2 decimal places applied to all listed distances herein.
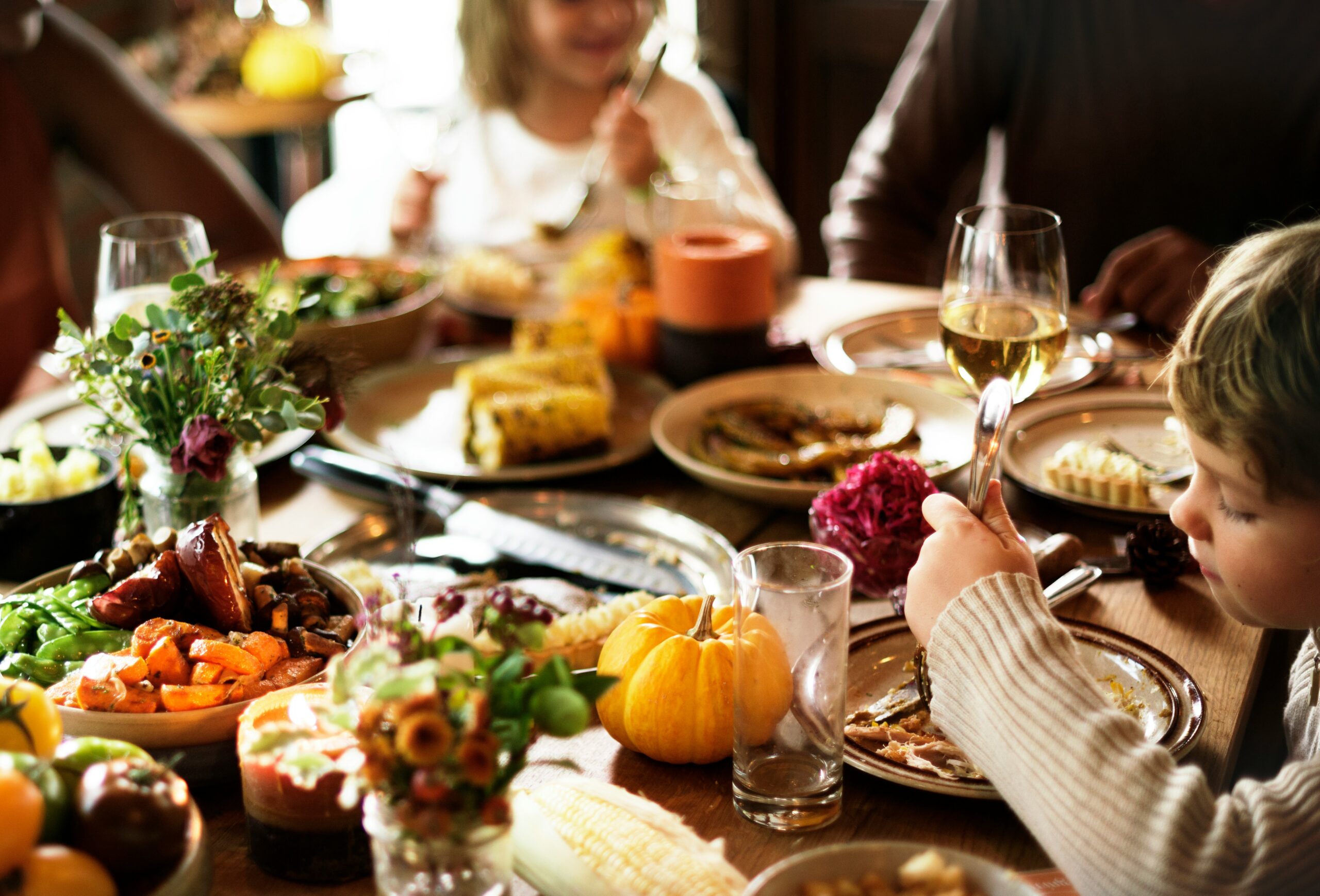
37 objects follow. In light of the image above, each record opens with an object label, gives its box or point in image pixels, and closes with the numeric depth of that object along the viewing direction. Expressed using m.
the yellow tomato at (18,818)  0.66
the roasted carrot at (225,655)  0.92
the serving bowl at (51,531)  1.24
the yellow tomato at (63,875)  0.68
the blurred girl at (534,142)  2.68
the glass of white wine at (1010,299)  1.23
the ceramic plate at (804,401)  1.44
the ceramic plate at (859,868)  0.71
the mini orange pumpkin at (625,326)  1.91
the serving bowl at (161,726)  0.88
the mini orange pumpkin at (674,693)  0.94
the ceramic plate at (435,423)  1.56
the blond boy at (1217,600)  0.77
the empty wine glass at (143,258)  1.38
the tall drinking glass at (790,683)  0.85
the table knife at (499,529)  1.30
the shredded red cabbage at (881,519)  1.15
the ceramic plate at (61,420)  1.59
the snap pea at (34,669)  0.96
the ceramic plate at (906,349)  1.77
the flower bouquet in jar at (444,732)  0.66
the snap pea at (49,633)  0.98
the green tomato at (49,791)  0.71
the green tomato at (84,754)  0.76
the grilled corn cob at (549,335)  1.82
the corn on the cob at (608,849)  0.75
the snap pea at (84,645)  0.97
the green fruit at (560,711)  0.69
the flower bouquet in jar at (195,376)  1.13
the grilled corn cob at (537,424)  1.58
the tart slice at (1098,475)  1.40
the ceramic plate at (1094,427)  1.52
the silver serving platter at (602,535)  1.32
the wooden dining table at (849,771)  0.88
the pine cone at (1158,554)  1.25
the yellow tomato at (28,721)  0.75
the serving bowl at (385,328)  1.84
